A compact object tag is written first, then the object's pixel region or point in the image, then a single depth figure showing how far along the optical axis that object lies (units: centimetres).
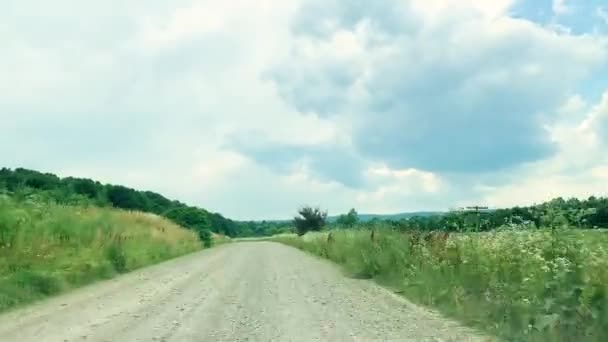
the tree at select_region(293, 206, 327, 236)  9969
